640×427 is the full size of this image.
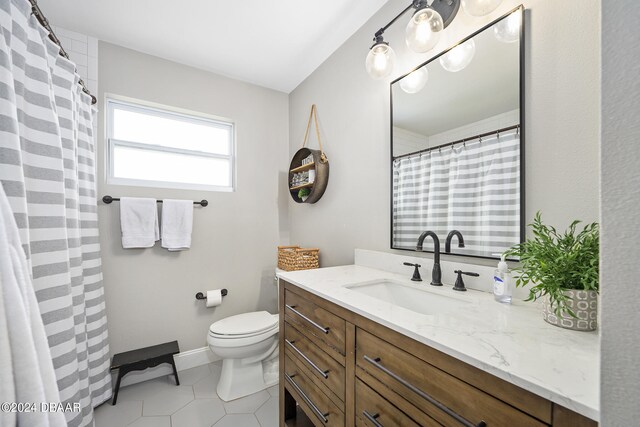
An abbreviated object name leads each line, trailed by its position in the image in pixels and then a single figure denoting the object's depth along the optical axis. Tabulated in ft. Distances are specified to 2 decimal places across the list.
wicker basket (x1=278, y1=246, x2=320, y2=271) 6.75
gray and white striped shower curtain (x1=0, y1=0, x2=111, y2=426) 3.04
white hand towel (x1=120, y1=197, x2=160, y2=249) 6.41
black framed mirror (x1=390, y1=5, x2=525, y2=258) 3.50
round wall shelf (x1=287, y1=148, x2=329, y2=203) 6.88
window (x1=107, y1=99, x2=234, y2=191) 6.84
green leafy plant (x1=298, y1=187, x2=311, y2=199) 7.57
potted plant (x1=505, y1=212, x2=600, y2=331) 2.33
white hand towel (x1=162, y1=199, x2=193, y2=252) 6.84
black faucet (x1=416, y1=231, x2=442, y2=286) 4.04
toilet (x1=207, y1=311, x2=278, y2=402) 5.92
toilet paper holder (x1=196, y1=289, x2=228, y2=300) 7.30
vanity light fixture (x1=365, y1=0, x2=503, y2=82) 3.38
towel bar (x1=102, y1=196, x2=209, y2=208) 6.33
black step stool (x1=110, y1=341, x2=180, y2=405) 5.97
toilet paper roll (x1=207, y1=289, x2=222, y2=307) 7.26
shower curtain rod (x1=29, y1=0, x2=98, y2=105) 3.60
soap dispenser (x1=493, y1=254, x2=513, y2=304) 3.19
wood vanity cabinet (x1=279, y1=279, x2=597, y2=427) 1.83
